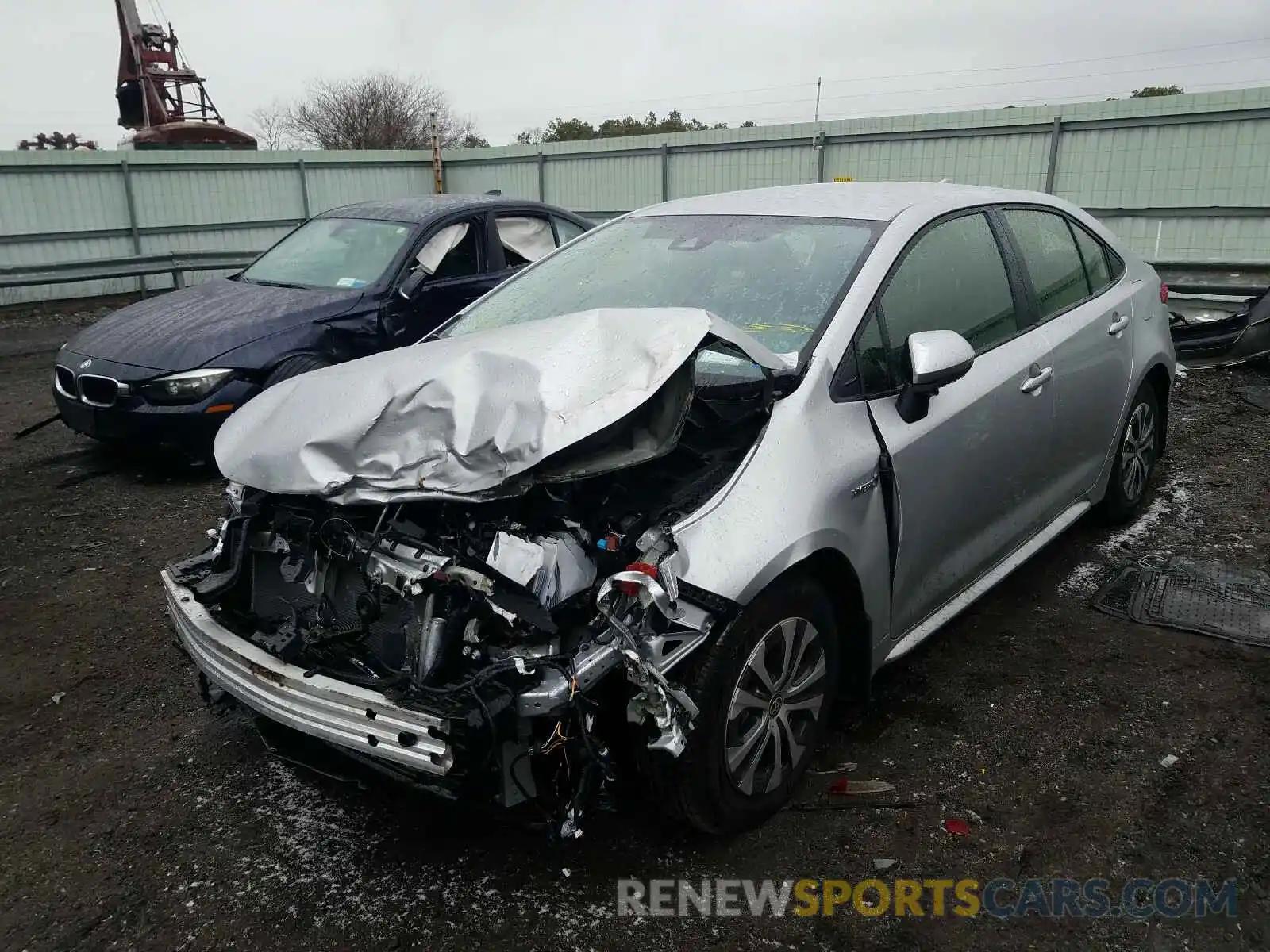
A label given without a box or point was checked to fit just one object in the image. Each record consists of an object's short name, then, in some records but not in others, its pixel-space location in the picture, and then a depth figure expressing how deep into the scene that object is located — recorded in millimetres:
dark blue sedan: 5609
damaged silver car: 2326
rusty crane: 26438
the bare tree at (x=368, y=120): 35500
